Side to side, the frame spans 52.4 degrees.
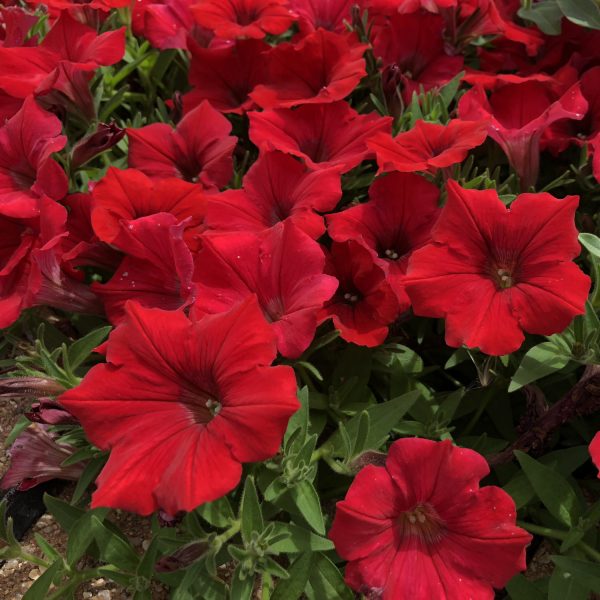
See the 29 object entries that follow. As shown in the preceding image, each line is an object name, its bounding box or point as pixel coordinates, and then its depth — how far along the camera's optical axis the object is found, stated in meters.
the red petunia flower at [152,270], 0.24
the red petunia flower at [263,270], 0.24
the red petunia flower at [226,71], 0.35
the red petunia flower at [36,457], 0.27
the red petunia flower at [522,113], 0.29
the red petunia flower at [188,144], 0.31
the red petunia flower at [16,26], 0.35
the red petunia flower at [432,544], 0.21
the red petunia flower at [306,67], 0.33
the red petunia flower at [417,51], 0.35
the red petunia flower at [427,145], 0.26
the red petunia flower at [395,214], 0.27
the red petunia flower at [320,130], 0.30
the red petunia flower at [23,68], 0.31
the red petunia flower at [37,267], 0.26
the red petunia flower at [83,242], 0.28
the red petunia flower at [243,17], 0.34
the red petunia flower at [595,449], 0.20
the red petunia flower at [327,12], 0.37
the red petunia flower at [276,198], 0.27
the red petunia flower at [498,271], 0.23
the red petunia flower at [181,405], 0.19
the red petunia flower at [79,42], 0.32
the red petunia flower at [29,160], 0.28
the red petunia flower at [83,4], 0.34
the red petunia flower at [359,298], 0.25
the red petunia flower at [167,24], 0.37
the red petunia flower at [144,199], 0.27
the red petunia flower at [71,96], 0.32
